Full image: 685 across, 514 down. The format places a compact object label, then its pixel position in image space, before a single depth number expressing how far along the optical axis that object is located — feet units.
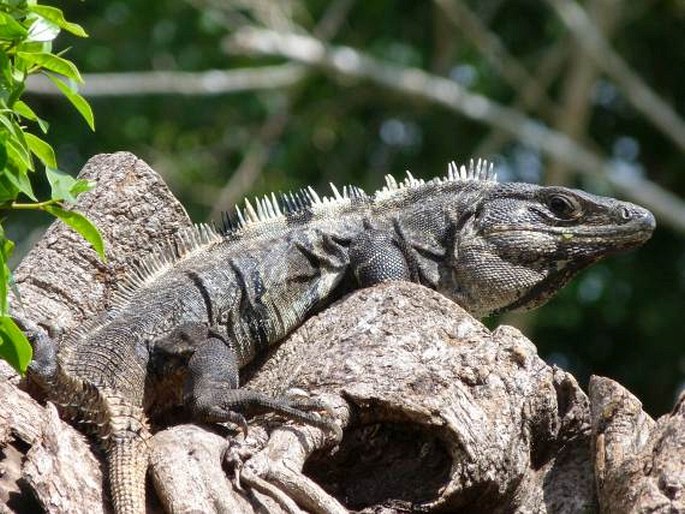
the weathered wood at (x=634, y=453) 33.63
